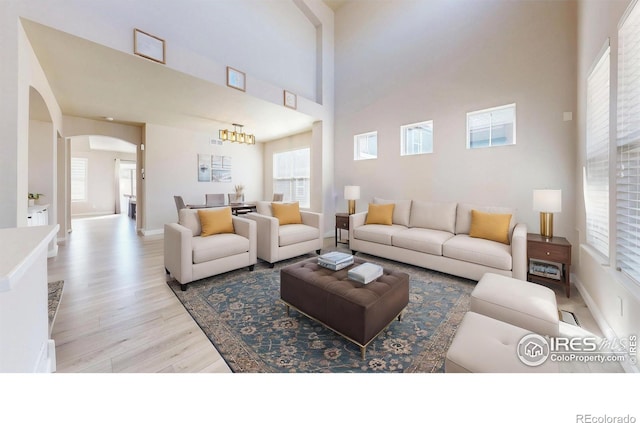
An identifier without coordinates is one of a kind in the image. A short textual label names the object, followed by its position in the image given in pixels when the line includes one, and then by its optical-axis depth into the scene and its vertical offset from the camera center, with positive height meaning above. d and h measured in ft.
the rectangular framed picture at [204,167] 20.66 +3.54
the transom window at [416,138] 13.46 +4.08
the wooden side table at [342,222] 14.53 -0.84
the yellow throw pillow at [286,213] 12.73 -0.26
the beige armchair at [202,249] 8.52 -1.58
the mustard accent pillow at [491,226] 9.39 -0.73
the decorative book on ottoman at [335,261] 6.82 -1.54
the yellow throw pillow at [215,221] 10.28 -0.56
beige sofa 8.45 -1.40
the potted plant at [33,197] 12.43 +0.61
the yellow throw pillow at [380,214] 12.92 -0.32
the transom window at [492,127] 11.00 +3.89
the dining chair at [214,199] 19.08 +0.73
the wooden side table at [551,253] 7.95 -1.54
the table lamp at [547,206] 8.67 +0.08
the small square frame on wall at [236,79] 11.71 +6.47
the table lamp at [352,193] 15.10 +0.96
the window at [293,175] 21.61 +3.16
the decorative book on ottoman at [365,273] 5.97 -1.66
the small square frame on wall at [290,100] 14.39 +6.63
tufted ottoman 5.07 -2.13
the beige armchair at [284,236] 10.82 -1.32
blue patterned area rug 4.96 -3.12
